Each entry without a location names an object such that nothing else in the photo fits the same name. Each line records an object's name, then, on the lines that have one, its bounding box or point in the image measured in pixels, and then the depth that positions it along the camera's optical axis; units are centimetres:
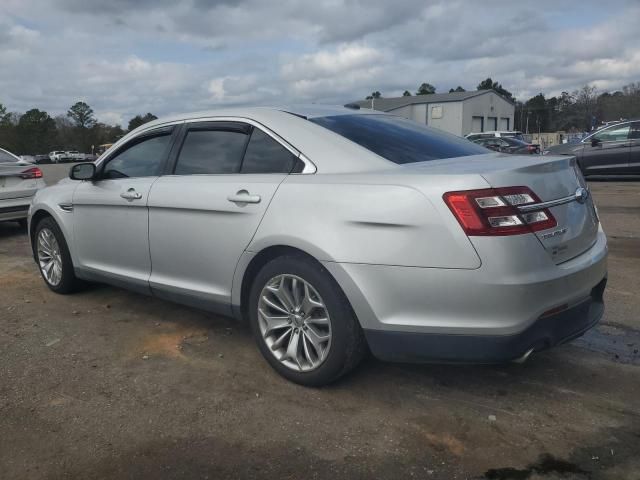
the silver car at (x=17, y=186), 848
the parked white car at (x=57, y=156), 6950
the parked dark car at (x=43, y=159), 6925
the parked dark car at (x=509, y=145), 1838
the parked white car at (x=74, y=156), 7086
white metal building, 6234
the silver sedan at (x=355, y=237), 267
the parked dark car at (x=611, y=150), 1370
